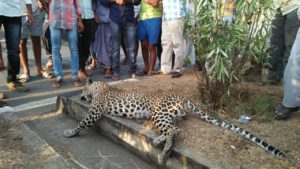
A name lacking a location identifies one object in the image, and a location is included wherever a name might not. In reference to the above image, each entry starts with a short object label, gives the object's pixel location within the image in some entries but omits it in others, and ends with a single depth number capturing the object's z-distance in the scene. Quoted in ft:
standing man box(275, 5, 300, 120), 11.19
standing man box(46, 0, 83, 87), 15.69
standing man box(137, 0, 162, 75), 17.15
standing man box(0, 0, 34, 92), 14.84
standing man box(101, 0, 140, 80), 16.89
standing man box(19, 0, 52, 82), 17.49
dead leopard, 10.80
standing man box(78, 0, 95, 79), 16.91
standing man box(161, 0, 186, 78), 16.39
